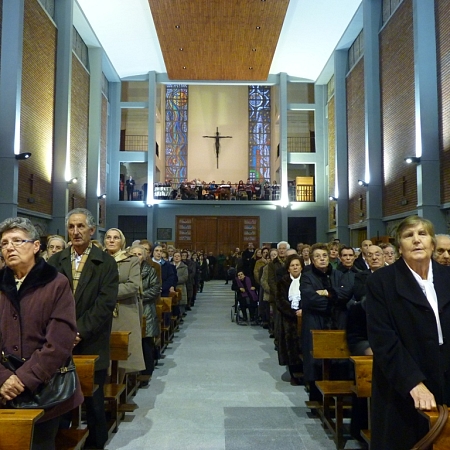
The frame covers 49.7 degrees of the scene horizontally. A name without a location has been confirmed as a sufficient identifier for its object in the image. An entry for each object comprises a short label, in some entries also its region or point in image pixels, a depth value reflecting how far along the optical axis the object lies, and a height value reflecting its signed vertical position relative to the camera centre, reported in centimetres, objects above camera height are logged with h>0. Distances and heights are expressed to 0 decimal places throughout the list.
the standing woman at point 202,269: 1645 -72
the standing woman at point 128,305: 415 -48
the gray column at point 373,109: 1488 +432
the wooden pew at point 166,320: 684 -110
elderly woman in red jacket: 212 -32
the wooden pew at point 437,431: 182 -69
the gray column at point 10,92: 1135 +373
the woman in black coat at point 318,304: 428 -47
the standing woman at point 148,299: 528 -54
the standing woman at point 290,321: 529 -79
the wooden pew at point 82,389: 289 -87
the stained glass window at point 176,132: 2609 +637
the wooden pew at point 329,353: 384 -83
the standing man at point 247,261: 1030 -24
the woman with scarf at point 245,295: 971 -90
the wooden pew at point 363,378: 309 -83
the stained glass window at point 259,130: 2619 +648
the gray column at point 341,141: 1839 +414
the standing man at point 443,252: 466 -2
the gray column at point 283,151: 2094 +430
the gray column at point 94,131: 1809 +453
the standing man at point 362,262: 551 -14
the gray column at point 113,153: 2112 +426
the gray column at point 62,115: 1460 +410
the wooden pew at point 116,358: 388 -88
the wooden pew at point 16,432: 189 -71
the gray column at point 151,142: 2086 +474
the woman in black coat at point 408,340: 207 -39
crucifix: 2581 +598
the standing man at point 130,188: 2150 +274
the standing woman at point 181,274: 947 -47
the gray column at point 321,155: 2111 +418
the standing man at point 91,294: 311 -29
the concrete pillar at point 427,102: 1139 +346
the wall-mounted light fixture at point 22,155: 1141 +223
